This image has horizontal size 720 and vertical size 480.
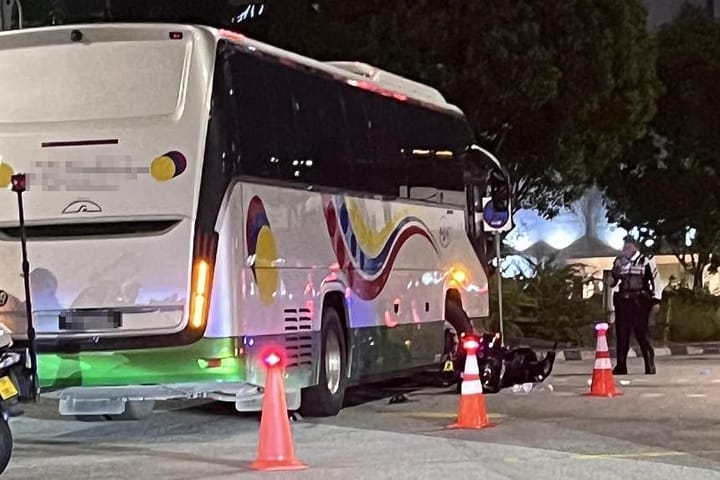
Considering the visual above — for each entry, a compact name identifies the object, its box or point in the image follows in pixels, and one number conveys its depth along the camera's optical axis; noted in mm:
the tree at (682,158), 37688
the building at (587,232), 44812
